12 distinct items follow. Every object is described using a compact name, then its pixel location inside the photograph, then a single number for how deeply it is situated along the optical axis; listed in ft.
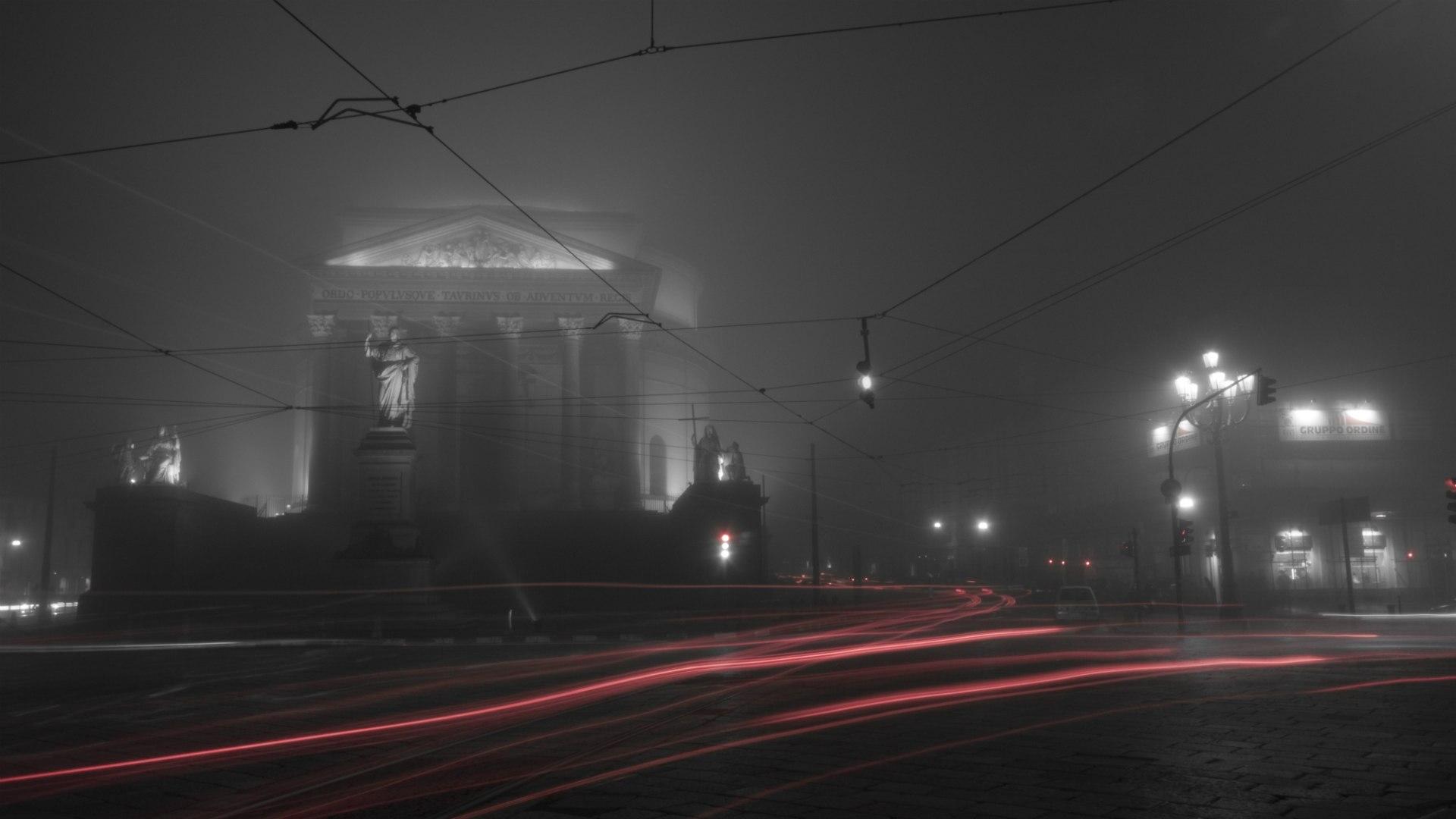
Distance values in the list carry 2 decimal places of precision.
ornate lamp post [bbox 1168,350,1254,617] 101.14
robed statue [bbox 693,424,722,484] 154.10
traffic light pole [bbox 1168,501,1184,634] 91.87
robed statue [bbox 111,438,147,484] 126.93
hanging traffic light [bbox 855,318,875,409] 67.15
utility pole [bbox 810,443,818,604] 138.72
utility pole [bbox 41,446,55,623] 118.83
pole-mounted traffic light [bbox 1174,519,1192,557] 95.61
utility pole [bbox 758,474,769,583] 152.15
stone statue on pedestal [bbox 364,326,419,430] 111.34
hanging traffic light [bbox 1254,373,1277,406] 79.05
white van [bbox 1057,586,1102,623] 105.19
